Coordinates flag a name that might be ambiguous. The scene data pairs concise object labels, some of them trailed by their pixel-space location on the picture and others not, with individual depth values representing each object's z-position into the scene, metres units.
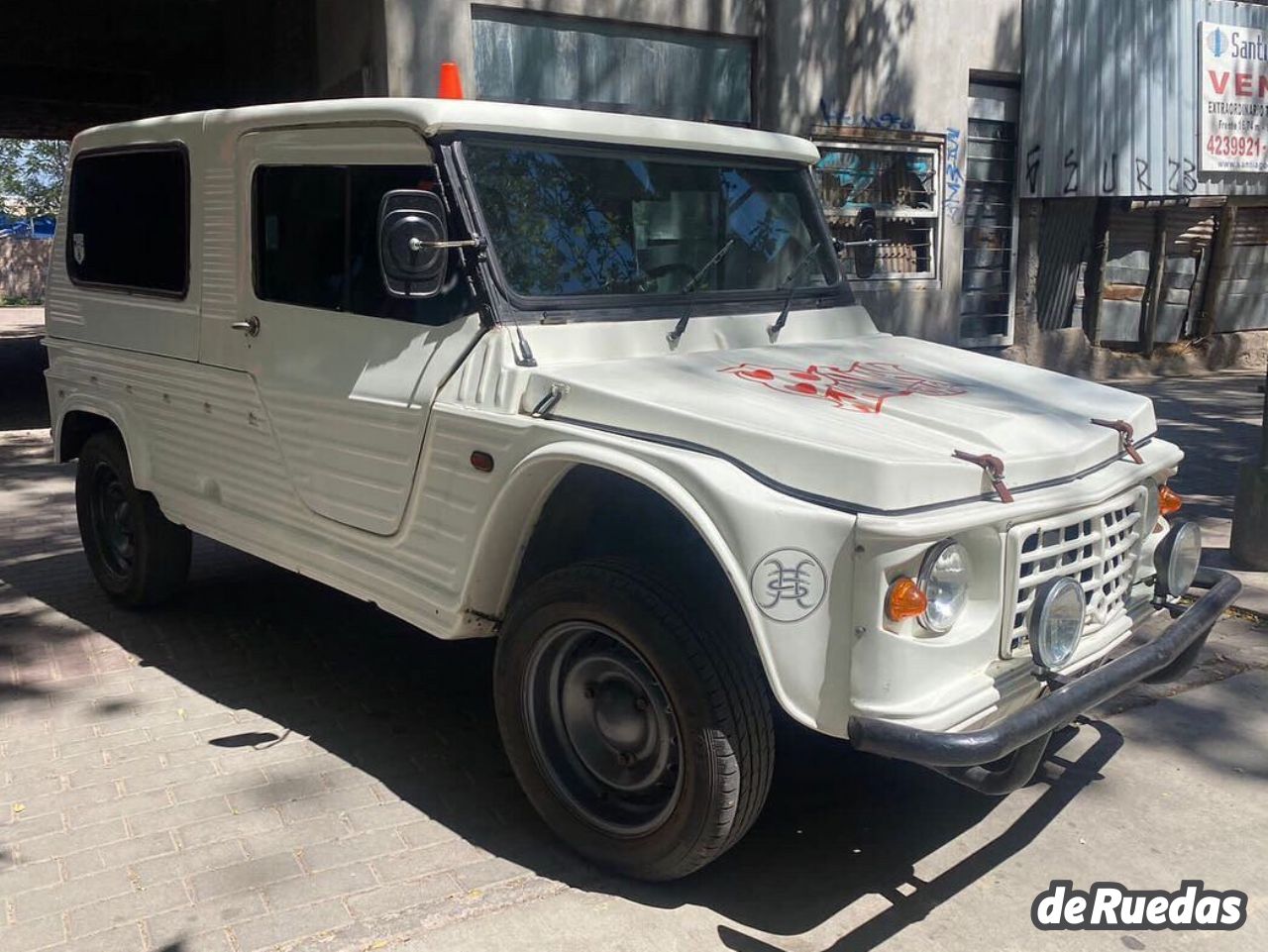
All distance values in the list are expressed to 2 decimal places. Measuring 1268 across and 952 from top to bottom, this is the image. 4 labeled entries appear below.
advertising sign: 13.48
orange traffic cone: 4.02
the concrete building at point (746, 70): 8.84
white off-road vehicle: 2.89
